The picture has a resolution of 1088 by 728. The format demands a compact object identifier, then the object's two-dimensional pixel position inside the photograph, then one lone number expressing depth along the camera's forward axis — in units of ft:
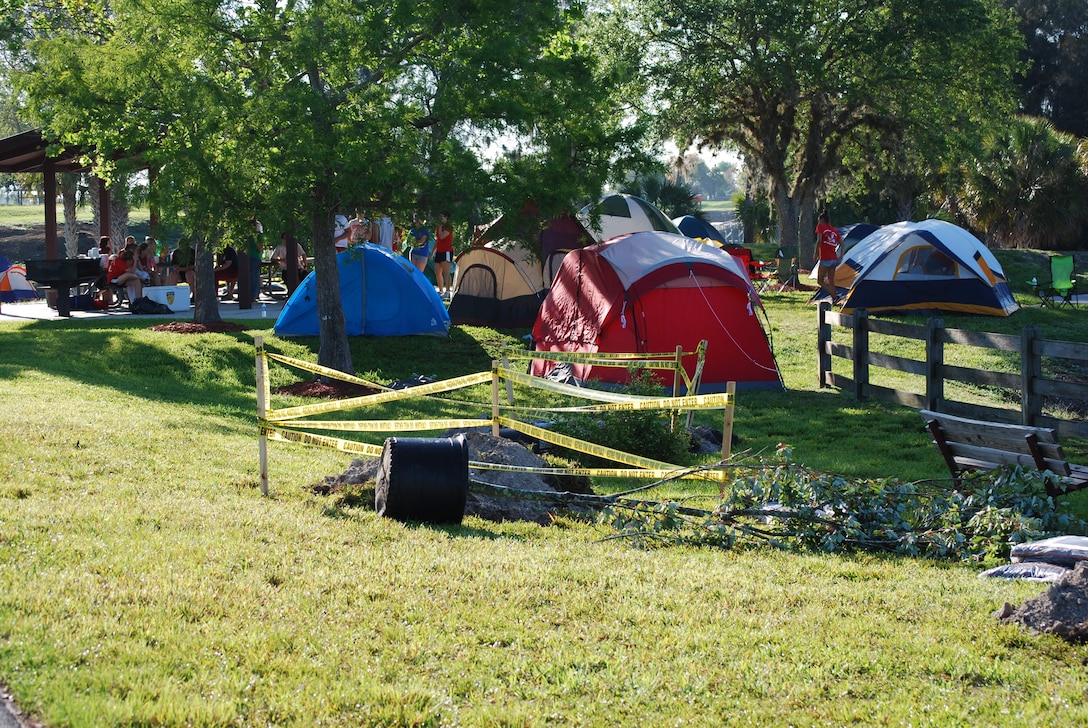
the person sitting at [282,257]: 86.27
